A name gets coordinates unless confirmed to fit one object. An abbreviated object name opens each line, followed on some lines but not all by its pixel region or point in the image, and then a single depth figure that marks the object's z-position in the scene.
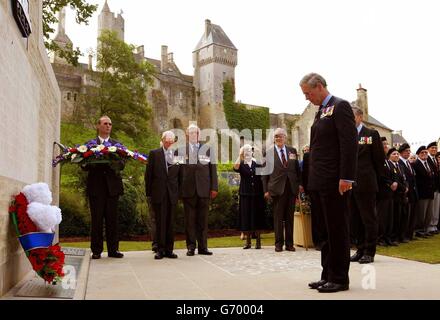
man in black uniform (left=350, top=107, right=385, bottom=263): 6.71
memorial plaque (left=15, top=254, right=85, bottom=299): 4.06
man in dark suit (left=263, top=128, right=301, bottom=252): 8.66
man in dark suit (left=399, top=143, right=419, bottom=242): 10.03
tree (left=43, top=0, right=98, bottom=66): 18.33
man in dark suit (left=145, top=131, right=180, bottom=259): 7.50
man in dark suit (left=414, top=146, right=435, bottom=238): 10.80
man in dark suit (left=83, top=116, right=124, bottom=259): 7.41
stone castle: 60.09
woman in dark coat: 9.03
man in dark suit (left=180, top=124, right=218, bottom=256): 7.98
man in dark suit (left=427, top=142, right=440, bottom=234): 11.29
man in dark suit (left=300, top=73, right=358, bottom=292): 4.50
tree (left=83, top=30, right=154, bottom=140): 30.00
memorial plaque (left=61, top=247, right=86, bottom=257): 7.31
